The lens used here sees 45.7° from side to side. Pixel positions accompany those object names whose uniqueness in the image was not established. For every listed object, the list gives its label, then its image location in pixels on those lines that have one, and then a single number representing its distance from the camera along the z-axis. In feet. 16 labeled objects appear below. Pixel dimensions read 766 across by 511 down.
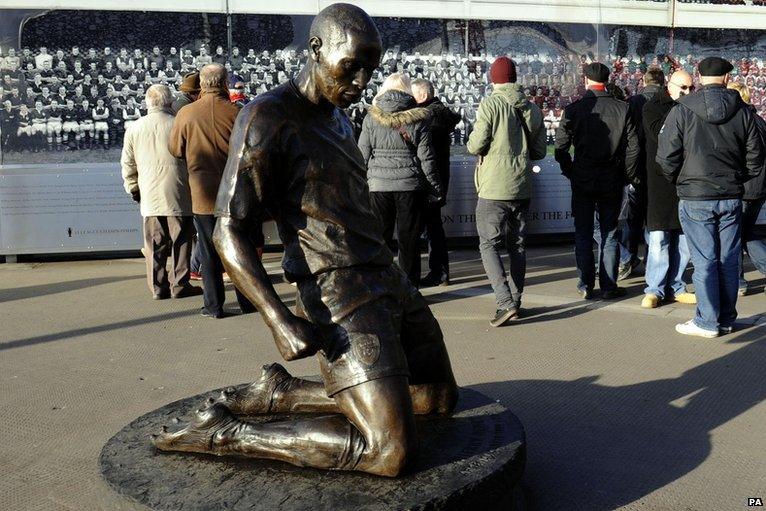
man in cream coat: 26.37
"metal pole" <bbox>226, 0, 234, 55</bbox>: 33.83
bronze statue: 11.04
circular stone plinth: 10.59
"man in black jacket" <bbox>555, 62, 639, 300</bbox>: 24.79
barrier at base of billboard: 33.09
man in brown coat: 24.06
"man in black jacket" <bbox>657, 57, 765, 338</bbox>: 20.74
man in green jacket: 22.93
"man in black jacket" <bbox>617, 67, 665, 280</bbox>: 27.76
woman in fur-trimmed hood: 25.14
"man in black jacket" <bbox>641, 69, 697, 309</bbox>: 24.31
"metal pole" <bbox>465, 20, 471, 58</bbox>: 35.70
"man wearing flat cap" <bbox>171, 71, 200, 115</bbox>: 28.22
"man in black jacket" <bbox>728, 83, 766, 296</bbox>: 25.25
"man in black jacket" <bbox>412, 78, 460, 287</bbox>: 26.37
